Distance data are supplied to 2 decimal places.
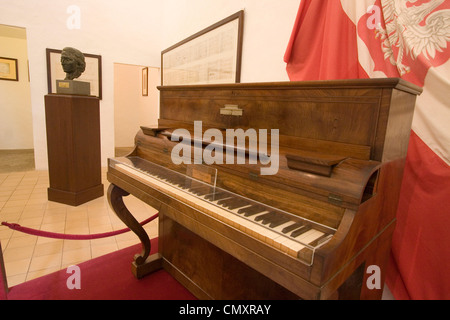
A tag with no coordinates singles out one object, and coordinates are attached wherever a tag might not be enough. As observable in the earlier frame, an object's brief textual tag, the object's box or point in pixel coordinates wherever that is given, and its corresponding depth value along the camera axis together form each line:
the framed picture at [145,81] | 7.67
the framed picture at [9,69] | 6.51
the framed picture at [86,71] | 4.68
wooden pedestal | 3.40
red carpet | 1.83
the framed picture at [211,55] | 3.19
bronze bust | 3.40
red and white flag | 1.41
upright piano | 0.96
